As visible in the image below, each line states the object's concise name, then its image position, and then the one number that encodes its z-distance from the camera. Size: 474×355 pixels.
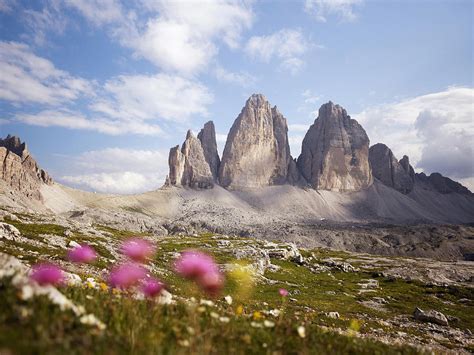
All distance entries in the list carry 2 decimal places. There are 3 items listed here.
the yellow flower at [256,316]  8.20
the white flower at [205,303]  7.69
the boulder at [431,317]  39.60
